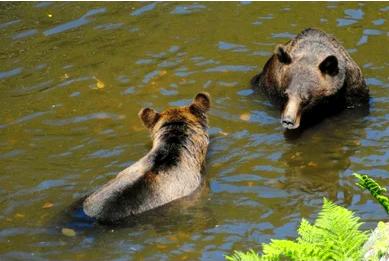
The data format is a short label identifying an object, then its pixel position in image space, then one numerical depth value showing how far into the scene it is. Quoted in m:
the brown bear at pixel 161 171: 16.64
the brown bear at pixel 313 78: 22.64
